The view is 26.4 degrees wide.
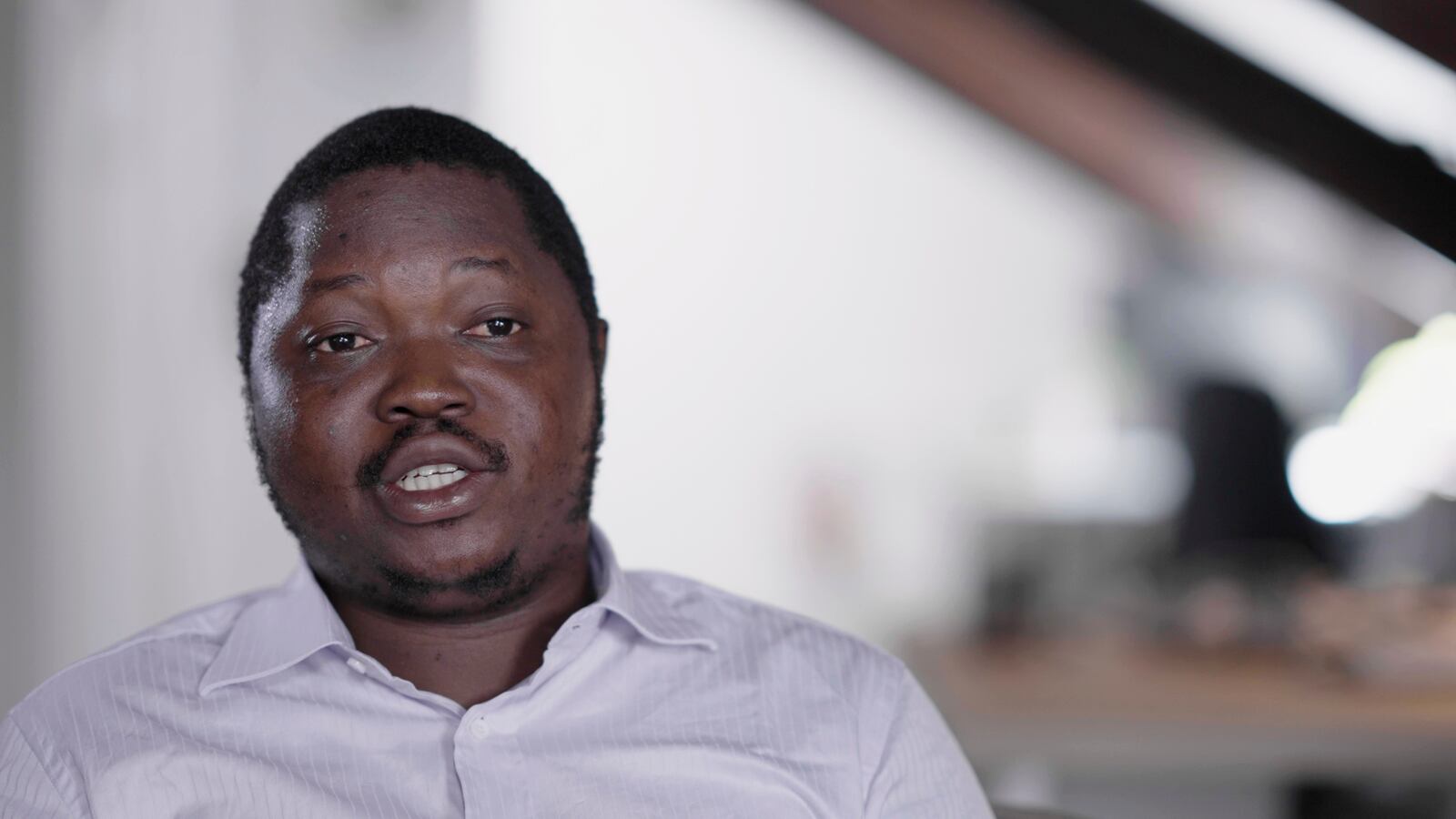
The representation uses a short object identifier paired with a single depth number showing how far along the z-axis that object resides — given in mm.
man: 1309
